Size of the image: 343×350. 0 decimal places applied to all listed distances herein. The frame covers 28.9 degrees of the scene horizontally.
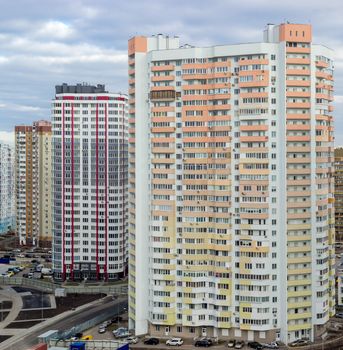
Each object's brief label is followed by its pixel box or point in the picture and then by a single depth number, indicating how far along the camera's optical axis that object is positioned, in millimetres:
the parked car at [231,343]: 100500
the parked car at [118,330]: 108662
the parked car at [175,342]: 101588
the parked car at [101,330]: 110788
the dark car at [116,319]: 117938
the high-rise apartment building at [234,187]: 101562
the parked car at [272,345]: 99562
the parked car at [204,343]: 100862
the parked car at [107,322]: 114962
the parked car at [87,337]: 105750
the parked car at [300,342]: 101125
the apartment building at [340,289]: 127944
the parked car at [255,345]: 99356
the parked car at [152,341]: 102750
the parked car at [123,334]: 106688
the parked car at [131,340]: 103438
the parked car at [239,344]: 99938
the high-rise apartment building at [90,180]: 152250
